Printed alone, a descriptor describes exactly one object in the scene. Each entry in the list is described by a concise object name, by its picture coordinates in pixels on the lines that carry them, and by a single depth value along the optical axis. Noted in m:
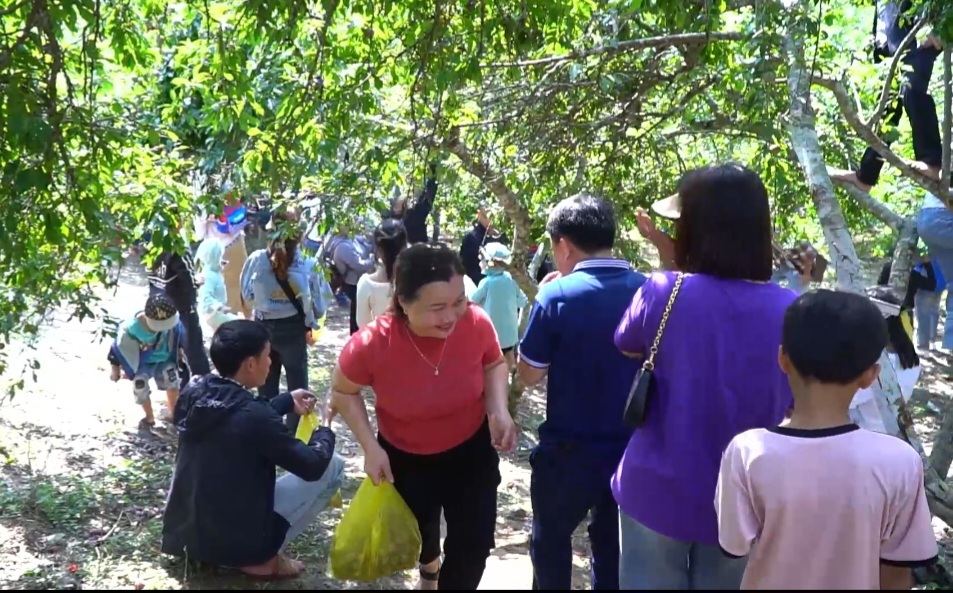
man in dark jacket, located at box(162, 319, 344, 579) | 3.96
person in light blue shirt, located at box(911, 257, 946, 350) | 10.18
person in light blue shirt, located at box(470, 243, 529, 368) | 7.55
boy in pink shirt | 1.98
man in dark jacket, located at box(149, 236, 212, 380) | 6.70
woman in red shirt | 3.35
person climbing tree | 4.06
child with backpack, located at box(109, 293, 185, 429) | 6.31
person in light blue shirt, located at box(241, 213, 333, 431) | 6.09
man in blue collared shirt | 3.03
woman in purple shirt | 2.38
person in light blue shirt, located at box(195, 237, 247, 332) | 7.23
